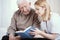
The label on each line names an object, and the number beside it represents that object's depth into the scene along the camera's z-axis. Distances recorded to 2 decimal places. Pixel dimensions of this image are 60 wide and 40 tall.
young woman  2.66
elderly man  2.75
